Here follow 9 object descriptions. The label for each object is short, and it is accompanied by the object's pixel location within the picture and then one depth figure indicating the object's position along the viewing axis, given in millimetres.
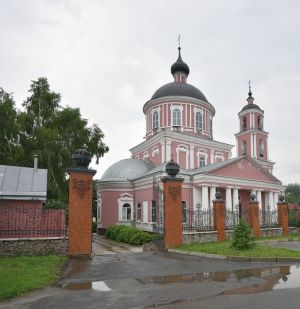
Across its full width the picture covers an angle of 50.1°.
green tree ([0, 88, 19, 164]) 21078
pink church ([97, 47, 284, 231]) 24922
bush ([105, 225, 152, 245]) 16859
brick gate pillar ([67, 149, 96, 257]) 10719
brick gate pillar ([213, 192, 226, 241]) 14398
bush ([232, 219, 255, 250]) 10930
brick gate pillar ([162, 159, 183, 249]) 12641
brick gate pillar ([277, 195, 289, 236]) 18500
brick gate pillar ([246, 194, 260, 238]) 16672
